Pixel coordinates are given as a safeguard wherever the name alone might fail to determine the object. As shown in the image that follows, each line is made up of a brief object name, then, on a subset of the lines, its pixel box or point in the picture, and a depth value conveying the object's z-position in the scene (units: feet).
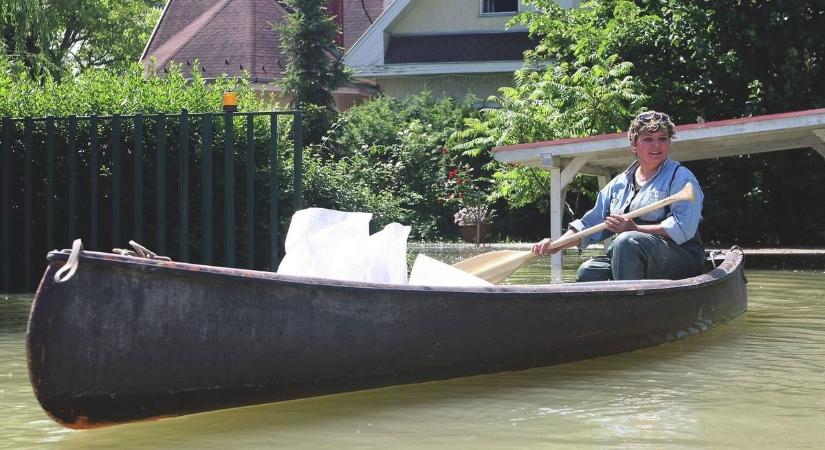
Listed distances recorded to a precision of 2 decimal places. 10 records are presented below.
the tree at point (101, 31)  138.31
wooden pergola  53.31
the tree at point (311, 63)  92.63
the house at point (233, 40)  107.55
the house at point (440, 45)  96.37
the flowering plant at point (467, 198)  80.07
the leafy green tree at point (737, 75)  73.20
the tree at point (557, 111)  70.69
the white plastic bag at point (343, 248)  23.84
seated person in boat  29.53
